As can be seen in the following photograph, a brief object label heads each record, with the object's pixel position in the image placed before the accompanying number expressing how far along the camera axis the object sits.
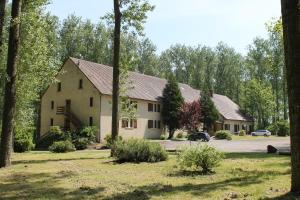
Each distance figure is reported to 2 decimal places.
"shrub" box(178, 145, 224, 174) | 15.09
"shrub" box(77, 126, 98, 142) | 44.81
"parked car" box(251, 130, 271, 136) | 75.31
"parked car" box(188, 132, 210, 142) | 50.95
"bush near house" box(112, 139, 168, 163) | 19.67
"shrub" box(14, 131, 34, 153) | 34.49
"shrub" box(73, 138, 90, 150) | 38.97
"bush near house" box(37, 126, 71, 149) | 46.06
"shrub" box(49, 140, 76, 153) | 32.41
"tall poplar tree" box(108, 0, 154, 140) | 23.95
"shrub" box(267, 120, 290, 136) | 73.88
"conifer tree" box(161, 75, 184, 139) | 58.75
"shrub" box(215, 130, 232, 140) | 58.75
